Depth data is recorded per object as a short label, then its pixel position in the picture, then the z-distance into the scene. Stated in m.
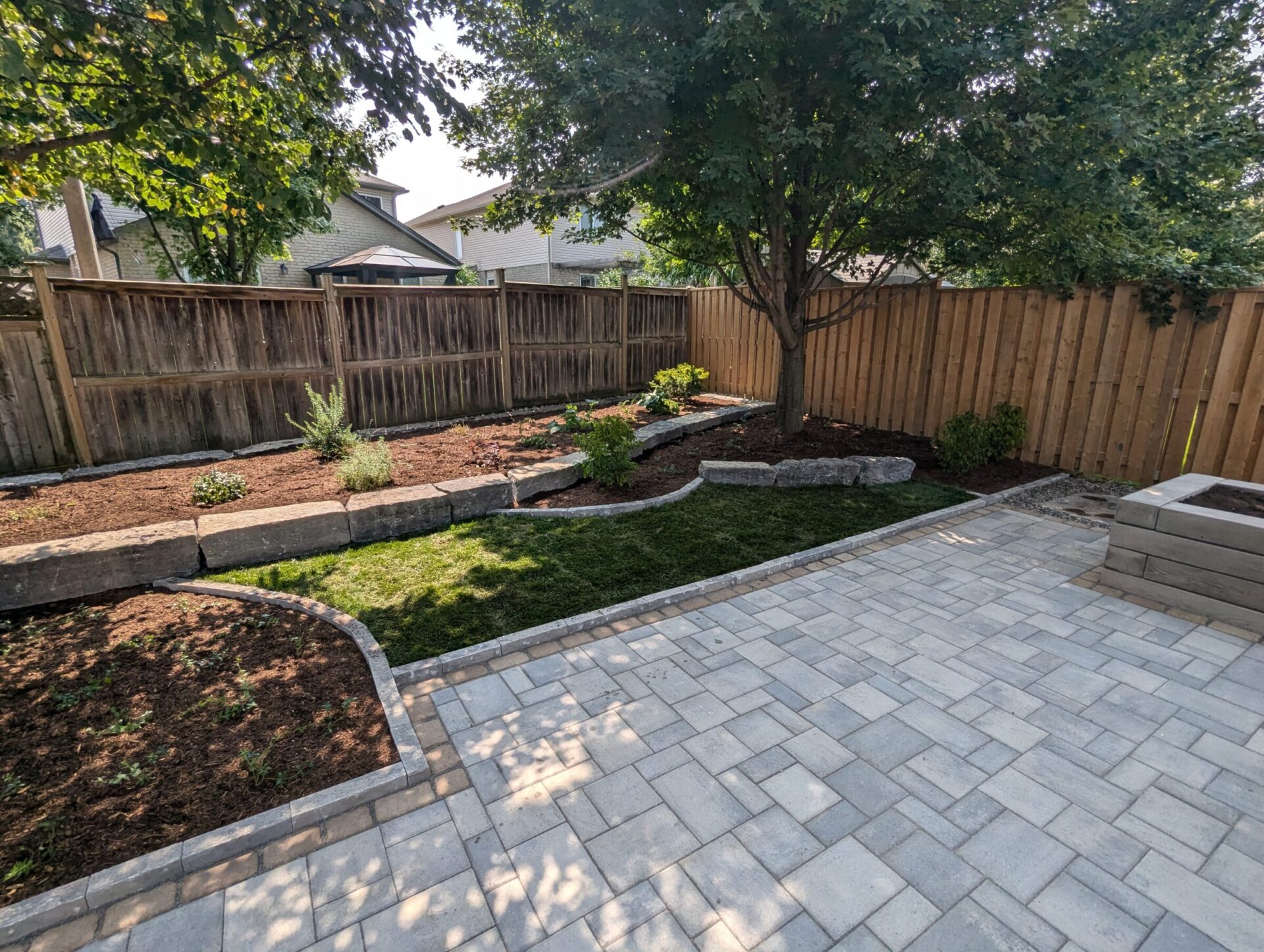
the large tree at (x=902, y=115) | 4.21
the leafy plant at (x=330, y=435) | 5.91
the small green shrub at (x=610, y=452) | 5.49
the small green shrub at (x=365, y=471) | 4.89
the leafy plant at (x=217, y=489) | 4.64
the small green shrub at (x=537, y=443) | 6.59
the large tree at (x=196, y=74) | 2.88
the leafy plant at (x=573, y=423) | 7.22
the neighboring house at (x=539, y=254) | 19.08
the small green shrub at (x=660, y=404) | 8.27
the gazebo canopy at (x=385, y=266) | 12.08
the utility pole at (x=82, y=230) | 6.99
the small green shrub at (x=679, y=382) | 8.81
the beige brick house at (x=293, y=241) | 13.05
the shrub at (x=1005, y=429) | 6.32
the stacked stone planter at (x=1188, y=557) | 3.47
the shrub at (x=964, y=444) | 6.25
